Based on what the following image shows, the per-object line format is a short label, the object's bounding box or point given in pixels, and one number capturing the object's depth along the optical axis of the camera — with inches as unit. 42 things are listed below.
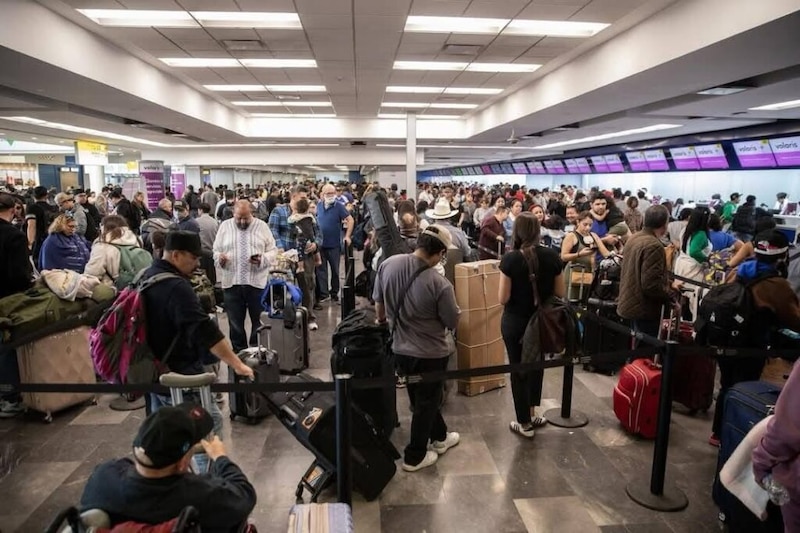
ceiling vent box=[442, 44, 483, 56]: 267.3
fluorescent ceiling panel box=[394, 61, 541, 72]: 309.3
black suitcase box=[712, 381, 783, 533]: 98.7
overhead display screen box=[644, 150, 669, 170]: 599.7
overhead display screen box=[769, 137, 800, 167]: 429.7
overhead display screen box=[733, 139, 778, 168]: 456.4
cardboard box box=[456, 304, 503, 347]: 176.9
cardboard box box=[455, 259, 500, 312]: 173.5
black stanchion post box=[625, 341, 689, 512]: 114.0
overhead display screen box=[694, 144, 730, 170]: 513.3
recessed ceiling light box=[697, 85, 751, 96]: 279.4
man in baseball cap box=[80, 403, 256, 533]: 59.6
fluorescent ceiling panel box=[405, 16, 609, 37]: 231.0
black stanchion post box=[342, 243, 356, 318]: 215.6
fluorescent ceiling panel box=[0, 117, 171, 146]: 506.3
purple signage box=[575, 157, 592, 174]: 777.6
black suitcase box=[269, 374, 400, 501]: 117.2
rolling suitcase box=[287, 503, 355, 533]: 78.4
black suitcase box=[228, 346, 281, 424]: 153.8
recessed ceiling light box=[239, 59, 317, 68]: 299.1
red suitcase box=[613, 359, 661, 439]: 148.4
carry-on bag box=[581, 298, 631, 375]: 199.9
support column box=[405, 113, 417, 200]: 524.7
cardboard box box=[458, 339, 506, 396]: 177.9
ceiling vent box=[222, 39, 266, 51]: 254.4
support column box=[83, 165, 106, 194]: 743.7
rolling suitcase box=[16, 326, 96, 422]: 158.7
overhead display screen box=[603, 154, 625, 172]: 695.7
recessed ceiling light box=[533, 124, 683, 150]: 489.0
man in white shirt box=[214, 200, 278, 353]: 186.5
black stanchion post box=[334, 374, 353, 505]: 95.0
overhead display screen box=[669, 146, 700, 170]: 550.0
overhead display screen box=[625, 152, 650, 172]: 640.4
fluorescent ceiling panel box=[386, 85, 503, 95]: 388.2
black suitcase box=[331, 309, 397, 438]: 133.7
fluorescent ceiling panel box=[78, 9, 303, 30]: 218.8
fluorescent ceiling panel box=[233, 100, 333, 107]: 463.2
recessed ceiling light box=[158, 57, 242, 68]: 301.7
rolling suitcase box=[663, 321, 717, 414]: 162.6
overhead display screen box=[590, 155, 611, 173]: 732.7
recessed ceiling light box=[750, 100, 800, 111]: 339.3
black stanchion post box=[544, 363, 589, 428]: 159.6
